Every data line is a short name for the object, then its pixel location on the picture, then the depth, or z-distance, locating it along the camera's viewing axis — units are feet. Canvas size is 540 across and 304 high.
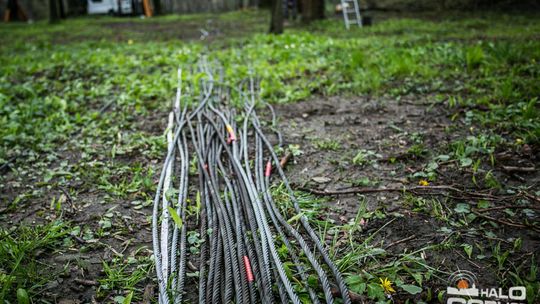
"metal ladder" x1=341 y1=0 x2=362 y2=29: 32.79
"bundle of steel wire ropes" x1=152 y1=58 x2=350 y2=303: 5.93
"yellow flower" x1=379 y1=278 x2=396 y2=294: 5.82
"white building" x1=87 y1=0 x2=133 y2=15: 59.11
